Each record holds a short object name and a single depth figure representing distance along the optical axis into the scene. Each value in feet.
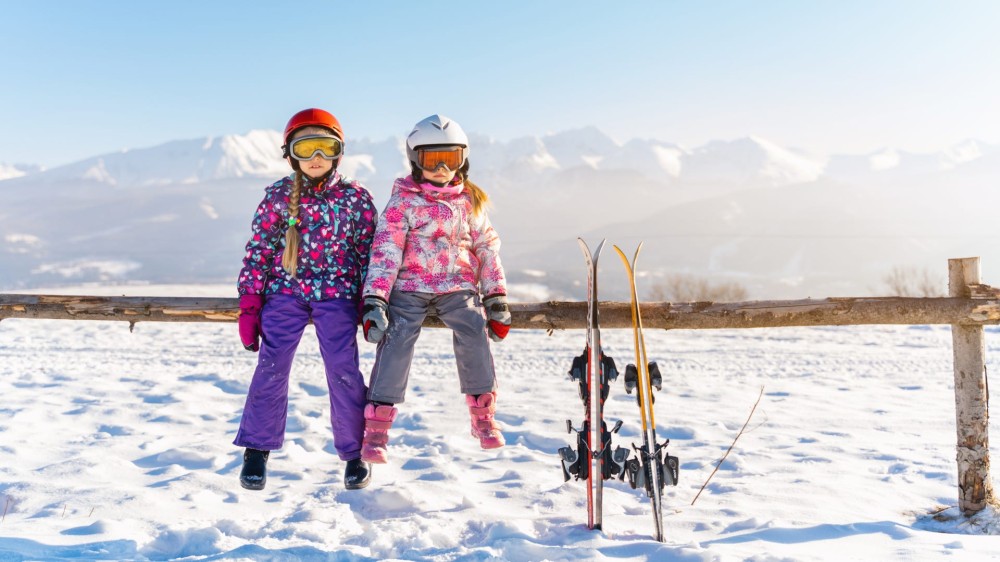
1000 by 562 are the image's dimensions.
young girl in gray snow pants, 9.76
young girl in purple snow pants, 9.81
